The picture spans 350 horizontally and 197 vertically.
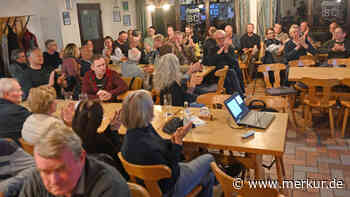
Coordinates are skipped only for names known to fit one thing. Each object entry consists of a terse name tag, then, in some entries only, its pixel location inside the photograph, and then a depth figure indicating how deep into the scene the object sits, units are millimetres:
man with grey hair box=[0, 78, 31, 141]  3018
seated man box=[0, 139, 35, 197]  2405
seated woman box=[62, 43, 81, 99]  5449
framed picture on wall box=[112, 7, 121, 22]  10094
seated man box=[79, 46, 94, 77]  5996
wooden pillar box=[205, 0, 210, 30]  10359
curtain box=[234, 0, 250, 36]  9680
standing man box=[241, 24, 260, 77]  8406
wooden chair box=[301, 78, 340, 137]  4215
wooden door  8758
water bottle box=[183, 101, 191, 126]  3060
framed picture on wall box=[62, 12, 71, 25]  8219
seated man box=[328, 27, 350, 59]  6195
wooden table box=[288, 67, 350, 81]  4641
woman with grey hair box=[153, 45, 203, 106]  3837
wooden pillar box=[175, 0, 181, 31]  10645
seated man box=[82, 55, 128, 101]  4391
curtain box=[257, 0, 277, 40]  9359
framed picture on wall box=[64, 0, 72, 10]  8282
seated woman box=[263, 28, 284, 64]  7290
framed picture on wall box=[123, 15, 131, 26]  10523
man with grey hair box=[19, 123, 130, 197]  1516
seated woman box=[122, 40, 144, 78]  5516
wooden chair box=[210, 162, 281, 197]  1746
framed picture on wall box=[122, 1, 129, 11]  10477
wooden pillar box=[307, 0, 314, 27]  9148
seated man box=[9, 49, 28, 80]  5483
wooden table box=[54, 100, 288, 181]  2543
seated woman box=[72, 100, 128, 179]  2512
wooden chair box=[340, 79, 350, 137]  4336
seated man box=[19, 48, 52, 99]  4953
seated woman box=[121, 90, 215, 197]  2256
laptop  2914
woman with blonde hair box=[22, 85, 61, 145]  2709
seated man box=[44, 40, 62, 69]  7156
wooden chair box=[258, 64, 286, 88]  5305
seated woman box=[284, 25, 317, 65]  6387
